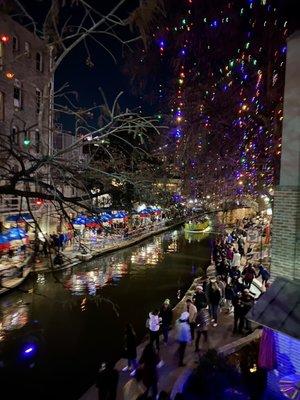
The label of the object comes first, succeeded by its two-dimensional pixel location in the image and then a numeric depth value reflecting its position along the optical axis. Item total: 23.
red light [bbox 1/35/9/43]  6.43
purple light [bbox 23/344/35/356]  14.32
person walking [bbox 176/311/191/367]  10.94
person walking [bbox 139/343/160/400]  9.41
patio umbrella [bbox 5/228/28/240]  21.82
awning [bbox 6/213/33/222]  24.11
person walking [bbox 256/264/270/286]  17.03
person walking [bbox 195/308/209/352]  11.66
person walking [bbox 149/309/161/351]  12.03
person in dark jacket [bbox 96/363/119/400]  8.81
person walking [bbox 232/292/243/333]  12.49
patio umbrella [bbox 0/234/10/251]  21.55
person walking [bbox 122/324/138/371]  11.11
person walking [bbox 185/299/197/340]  12.41
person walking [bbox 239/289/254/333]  12.42
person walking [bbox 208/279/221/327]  13.70
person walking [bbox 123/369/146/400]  9.51
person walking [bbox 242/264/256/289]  16.59
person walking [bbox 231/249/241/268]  22.17
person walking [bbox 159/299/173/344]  12.73
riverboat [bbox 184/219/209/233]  56.47
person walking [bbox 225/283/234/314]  14.70
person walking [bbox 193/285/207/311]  13.20
